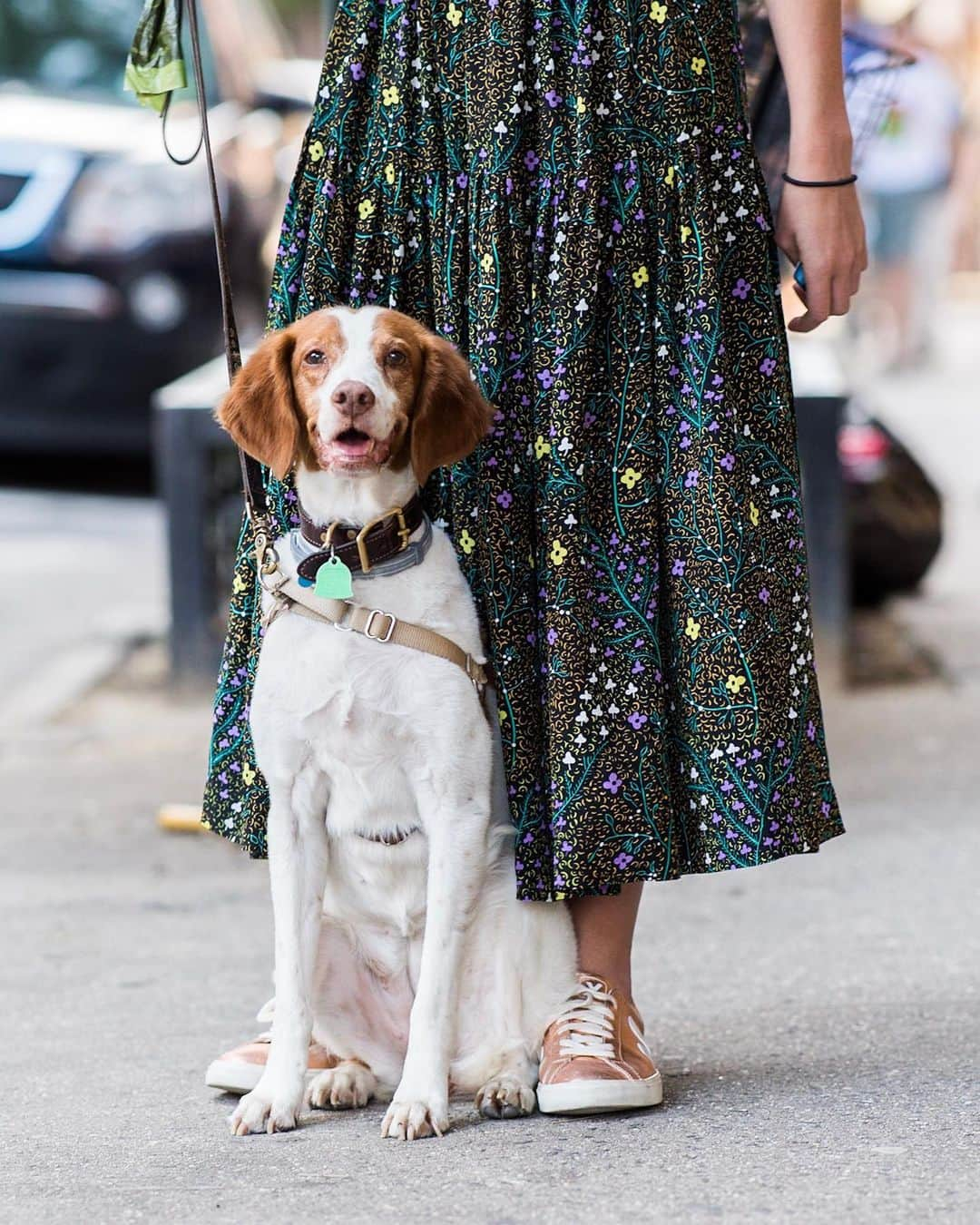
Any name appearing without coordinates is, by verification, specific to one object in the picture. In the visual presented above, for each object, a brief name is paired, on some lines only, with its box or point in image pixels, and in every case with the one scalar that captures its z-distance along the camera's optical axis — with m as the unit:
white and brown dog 5.25
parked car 16.98
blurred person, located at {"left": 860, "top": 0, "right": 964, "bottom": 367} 29.56
